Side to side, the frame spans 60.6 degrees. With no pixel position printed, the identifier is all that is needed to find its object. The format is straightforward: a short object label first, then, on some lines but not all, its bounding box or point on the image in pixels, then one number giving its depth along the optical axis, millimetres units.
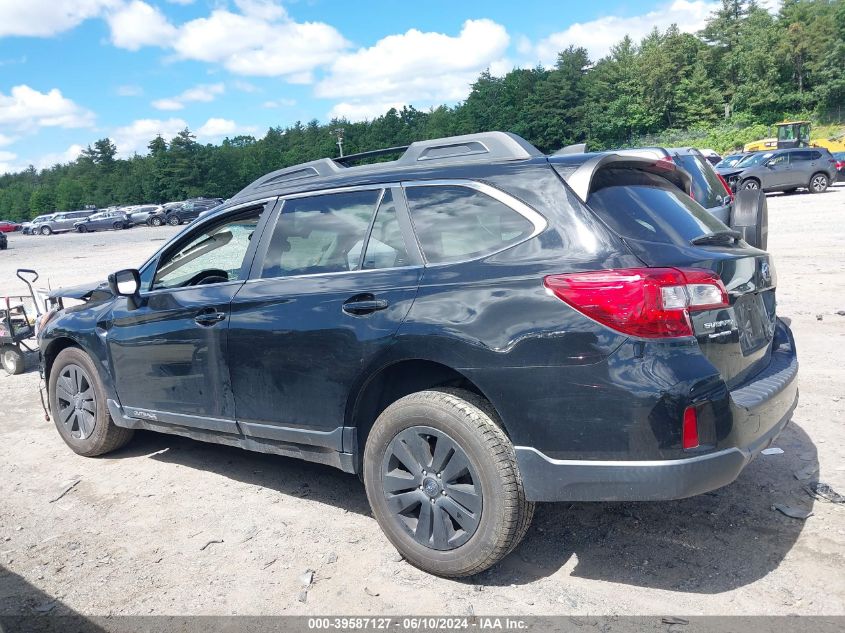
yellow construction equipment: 42344
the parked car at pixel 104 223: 55000
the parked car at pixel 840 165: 32344
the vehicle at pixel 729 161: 31000
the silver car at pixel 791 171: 28875
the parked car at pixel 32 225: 58594
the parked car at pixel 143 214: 55025
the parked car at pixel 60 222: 56281
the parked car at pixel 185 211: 51438
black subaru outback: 2842
